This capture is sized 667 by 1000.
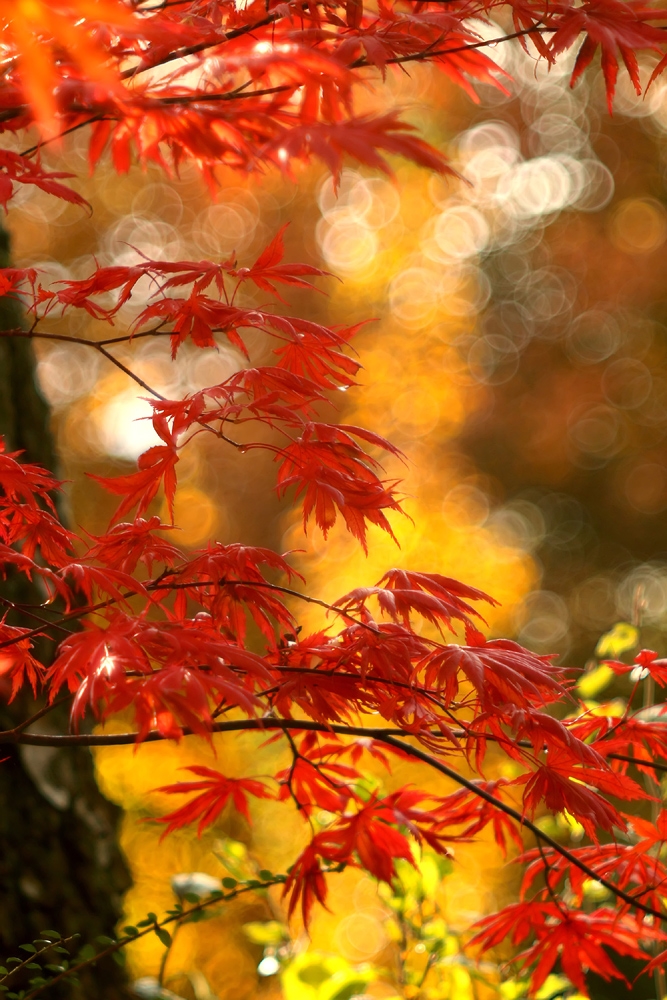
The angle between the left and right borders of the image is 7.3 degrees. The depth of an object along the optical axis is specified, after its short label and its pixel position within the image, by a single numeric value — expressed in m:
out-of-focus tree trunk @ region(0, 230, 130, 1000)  2.71
